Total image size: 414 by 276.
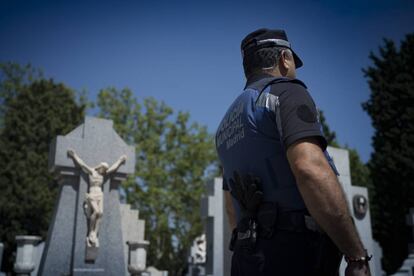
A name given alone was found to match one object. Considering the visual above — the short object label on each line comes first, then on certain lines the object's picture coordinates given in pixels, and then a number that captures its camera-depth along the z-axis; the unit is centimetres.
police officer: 160
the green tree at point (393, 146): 1944
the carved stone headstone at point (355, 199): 916
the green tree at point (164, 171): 2581
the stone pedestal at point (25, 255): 885
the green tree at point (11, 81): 2639
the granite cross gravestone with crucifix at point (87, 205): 839
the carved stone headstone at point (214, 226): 1208
